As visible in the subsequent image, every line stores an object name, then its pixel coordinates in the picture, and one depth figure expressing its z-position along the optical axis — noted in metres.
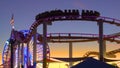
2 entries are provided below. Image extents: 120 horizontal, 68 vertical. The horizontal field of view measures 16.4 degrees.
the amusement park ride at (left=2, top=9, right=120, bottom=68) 53.06
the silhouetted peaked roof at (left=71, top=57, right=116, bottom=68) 23.70
